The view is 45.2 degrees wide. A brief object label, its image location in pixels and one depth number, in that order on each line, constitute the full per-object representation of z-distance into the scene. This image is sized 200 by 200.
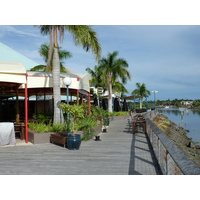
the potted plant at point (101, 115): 15.92
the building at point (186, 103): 165.52
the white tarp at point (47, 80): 11.15
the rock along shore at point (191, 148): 12.85
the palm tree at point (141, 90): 65.81
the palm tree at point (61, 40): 11.03
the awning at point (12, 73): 8.98
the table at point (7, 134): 9.11
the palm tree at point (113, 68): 27.70
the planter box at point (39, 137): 9.57
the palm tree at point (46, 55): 26.78
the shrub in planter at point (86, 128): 10.62
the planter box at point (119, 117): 26.17
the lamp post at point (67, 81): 9.46
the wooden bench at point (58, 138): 8.80
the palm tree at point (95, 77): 33.17
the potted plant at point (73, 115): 8.27
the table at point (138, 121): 12.87
